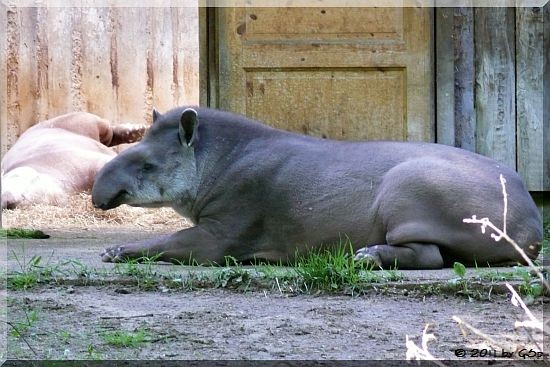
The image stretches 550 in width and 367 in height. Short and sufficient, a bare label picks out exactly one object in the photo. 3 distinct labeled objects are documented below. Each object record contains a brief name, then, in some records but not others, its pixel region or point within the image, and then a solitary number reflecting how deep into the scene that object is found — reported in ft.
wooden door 54.90
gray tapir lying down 37.68
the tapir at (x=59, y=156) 63.51
